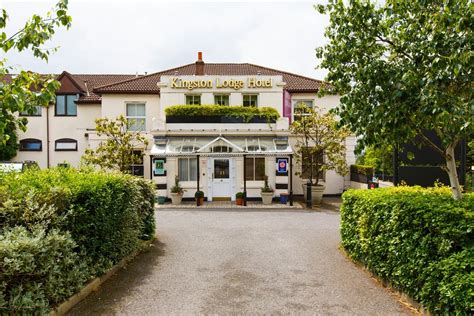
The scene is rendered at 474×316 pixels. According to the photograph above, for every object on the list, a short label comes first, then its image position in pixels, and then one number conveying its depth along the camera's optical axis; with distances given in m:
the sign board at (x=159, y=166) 18.39
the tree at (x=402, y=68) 4.14
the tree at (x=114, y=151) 16.48
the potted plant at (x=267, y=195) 17.55
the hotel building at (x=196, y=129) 18.22
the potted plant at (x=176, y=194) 17.62
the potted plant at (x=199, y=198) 17.05
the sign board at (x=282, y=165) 18.20
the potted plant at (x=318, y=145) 17.48
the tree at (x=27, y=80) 4.42
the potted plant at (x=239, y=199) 17.22
